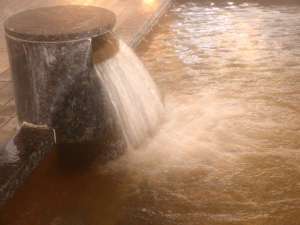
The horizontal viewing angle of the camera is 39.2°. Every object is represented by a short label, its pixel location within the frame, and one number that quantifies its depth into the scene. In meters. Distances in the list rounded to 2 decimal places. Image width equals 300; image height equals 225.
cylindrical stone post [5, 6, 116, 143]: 3.86
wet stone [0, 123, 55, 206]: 3.65
